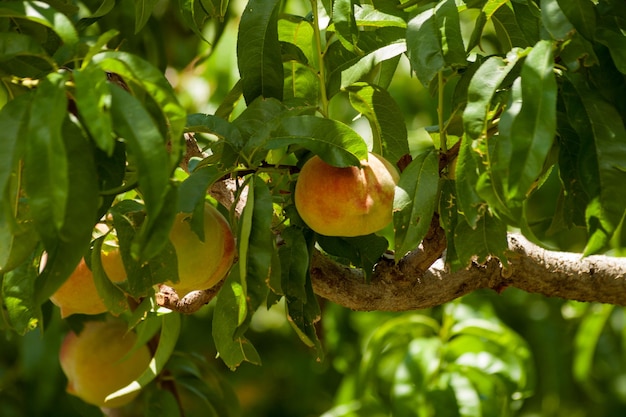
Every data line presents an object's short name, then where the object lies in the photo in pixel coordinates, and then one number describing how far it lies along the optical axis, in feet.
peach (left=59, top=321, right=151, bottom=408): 7.84
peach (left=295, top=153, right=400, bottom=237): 6.65
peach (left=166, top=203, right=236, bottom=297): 6.74
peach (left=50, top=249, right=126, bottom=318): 7.20
